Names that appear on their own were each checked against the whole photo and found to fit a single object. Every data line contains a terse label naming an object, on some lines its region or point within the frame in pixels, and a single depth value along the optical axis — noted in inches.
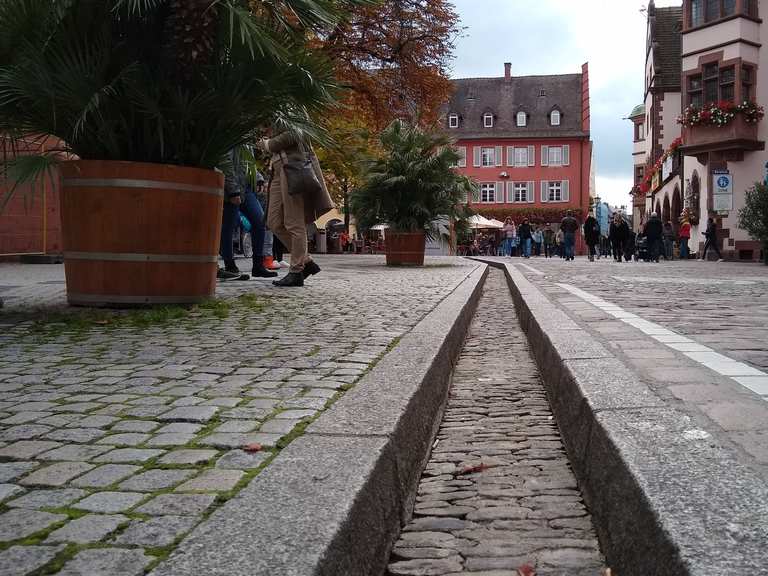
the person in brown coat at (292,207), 358.3
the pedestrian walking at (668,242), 1330.3
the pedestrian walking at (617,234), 1133.7
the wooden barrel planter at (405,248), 678.5
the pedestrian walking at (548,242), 1710.9
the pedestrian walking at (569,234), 1185.8
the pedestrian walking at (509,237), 1631.4
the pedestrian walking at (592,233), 1125.7
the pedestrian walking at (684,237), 1317.7
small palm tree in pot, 664.4
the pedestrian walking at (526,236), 1430.9
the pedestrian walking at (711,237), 1180.1
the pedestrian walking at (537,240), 1702.8
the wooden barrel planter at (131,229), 245.1
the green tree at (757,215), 892.0
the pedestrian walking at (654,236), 1128.8
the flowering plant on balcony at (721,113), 1179.3
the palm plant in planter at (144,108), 231.1
